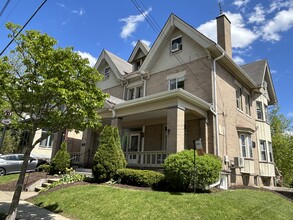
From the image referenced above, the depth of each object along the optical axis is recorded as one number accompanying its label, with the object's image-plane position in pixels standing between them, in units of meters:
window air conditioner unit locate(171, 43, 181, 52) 16.70
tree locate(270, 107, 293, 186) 30.17
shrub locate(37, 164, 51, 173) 14.16
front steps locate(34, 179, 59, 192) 11.30
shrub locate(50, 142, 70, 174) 13.66
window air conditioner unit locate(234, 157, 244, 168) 13.86
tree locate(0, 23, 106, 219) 6.60
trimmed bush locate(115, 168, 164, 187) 9.79
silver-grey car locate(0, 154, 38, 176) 15.19
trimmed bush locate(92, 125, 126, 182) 10.69
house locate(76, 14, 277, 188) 12.97
